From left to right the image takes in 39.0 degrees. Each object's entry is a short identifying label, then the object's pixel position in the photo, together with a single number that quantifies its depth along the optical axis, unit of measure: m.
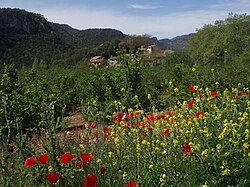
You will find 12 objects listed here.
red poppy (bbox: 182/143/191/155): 2.56
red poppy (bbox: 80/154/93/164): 2.19
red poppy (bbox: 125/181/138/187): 2.07
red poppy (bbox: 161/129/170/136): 2.91
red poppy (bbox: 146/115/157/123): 3.48
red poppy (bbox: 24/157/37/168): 2.06
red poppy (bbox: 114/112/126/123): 3.21
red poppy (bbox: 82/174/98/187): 2.01
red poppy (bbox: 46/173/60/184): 2.00
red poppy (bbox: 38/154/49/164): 2.12
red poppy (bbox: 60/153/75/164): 2.07
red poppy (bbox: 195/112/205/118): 3.21
